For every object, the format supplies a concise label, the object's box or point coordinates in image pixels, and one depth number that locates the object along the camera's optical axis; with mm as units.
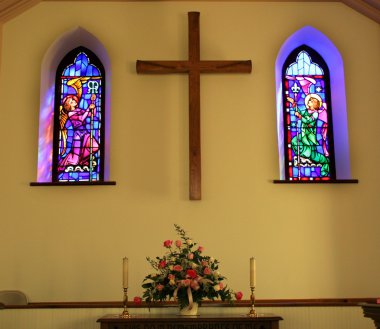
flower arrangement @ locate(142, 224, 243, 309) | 5441
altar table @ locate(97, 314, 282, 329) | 5402
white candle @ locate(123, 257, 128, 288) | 5711
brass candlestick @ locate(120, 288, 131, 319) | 5543
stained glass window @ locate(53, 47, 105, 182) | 7738
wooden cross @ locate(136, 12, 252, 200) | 7328
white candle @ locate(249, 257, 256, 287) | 5691
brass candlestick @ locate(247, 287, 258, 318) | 5532
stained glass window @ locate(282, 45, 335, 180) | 7773
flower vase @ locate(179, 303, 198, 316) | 5539
